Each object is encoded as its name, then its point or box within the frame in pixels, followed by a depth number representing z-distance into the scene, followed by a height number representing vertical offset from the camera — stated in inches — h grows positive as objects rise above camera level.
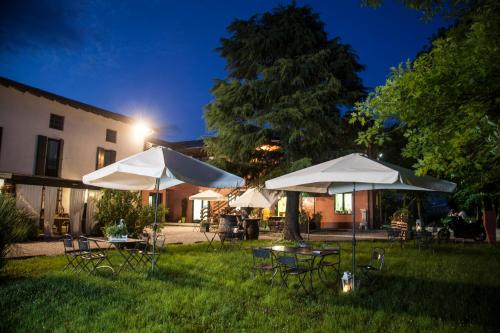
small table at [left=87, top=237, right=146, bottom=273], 296.4 -34.5
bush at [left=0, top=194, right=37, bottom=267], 261.1 -15.0
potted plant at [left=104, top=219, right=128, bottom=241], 332.2 -22.2
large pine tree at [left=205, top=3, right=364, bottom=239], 573.9 +183.5
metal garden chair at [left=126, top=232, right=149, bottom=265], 296.0 -40.7
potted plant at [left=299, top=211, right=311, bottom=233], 878.4 -23.3
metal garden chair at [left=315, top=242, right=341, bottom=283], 278.9 -45.8
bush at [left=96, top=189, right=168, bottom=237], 519.2 -5.0
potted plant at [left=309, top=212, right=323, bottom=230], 988.0 -25.3
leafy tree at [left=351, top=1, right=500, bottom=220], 161.2 +54.4
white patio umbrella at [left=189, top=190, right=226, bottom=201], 820.6 +28.9
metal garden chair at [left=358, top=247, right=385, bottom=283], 268.5 -45.4
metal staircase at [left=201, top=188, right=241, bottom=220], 1125.7 +7.3
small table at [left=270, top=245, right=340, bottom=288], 262.8 -28.6
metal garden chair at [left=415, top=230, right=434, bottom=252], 535.6 -39.2
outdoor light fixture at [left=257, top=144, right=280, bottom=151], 644.9 +109.2
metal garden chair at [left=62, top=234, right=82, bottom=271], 295.4 -36.1
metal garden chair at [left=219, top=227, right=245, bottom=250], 490.6 -38.0
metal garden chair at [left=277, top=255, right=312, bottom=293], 233.3 -38.0
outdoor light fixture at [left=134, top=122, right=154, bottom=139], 1015.0 +214.0
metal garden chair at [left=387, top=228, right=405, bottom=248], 545.0 -30.0
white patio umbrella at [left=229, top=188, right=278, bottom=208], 626.3 +19.1
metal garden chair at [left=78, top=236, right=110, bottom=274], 285.1 -37.5
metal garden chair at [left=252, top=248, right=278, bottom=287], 263.0 -30.9
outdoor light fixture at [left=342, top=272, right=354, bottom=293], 248.1 -46.8
